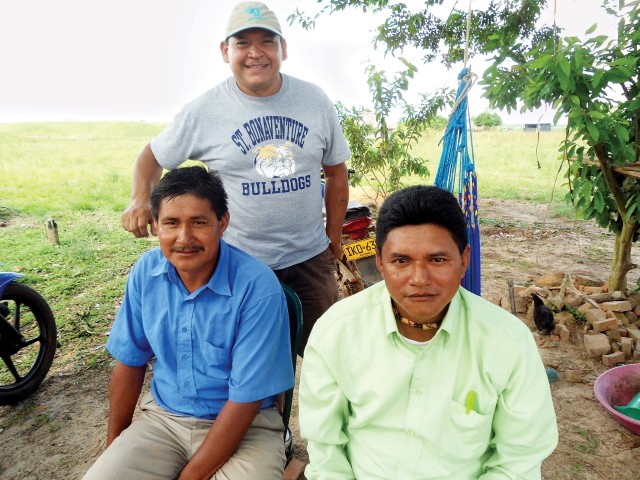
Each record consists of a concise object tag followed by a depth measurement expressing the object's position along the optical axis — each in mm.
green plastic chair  1897
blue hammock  2160
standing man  1950
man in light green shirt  1251
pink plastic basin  2586
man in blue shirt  1571
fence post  6188
